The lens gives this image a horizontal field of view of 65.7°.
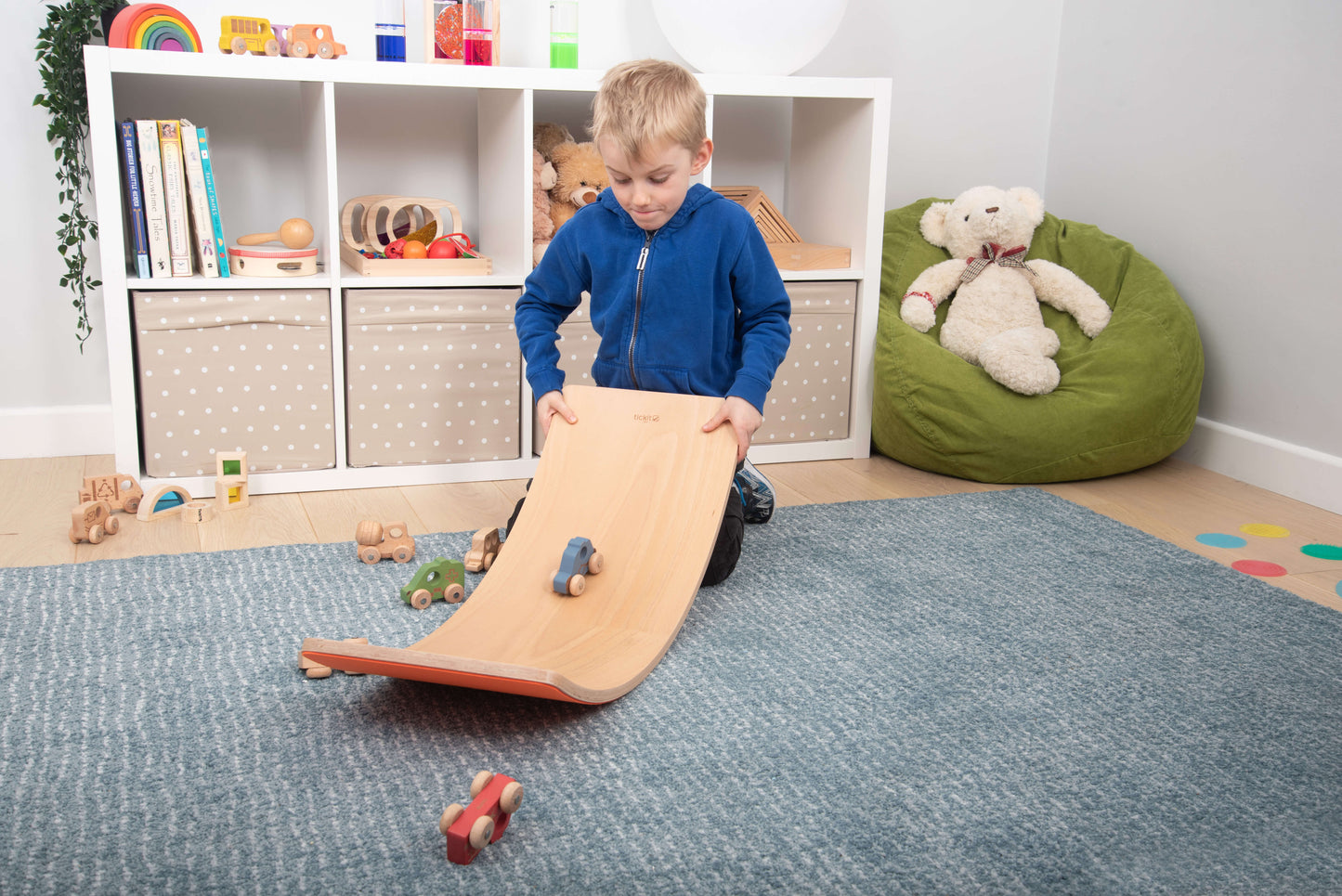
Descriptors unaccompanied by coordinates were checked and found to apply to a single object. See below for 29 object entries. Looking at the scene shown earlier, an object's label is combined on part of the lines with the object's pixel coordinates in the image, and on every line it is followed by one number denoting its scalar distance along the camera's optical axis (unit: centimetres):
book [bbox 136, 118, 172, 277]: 157
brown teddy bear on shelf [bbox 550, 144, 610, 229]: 186
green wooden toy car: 125
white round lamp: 179
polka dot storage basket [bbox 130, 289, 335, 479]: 161
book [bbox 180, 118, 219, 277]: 160
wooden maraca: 170
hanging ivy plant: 158
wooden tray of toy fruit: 173
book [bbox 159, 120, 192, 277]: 158
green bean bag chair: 183
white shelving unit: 159
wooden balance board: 103
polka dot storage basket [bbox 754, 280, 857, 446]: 194
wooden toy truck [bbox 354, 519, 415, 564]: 139
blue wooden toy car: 116
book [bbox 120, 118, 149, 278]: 156
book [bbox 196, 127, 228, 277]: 161
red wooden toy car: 77
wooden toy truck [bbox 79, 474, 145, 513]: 158
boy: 134
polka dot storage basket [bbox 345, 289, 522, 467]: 172
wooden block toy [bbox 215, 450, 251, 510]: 162
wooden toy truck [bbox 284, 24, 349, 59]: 163
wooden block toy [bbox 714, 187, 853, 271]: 192
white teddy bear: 201
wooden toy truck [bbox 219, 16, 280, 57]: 160
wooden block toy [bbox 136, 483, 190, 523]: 156
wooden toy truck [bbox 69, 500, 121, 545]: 144
